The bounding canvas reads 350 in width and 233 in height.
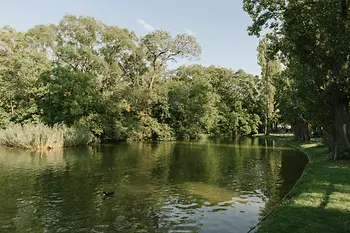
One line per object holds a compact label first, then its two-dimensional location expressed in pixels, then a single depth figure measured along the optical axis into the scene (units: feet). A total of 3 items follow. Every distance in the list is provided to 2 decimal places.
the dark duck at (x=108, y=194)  41.86
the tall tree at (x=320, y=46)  55.26
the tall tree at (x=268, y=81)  208.95
